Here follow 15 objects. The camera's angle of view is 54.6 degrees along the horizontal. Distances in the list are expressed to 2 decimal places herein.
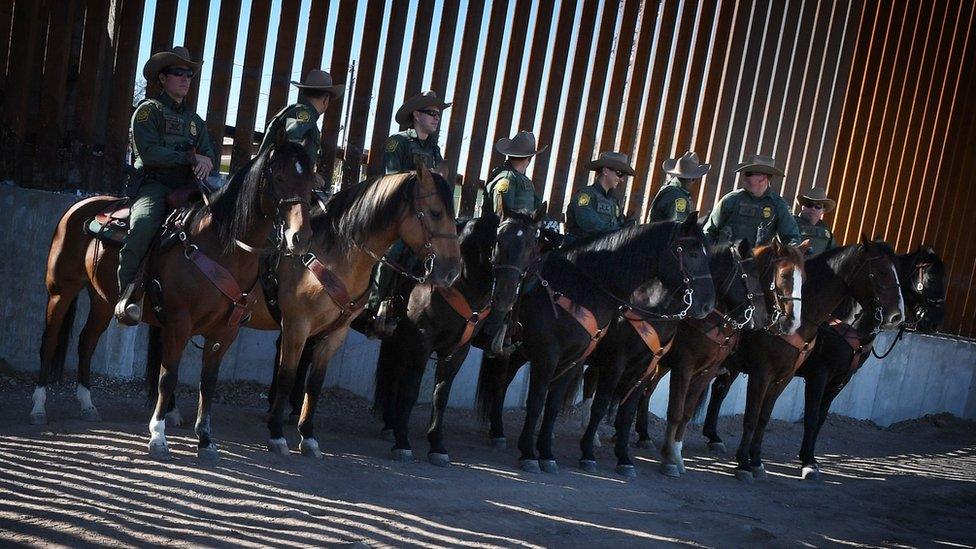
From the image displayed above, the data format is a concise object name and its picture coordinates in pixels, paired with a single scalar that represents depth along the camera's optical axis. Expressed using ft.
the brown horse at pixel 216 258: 19.86
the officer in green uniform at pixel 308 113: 21.79
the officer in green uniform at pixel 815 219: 40.50
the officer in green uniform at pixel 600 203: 30.50
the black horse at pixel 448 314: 24.26
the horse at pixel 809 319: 29.91
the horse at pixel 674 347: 27.58
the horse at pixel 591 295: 25.86
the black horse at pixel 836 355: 31.45
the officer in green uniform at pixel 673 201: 32.55
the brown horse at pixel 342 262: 21.61
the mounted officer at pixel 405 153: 24.80
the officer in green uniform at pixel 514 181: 27.63
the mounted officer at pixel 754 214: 33.27
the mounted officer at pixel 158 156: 20.93
